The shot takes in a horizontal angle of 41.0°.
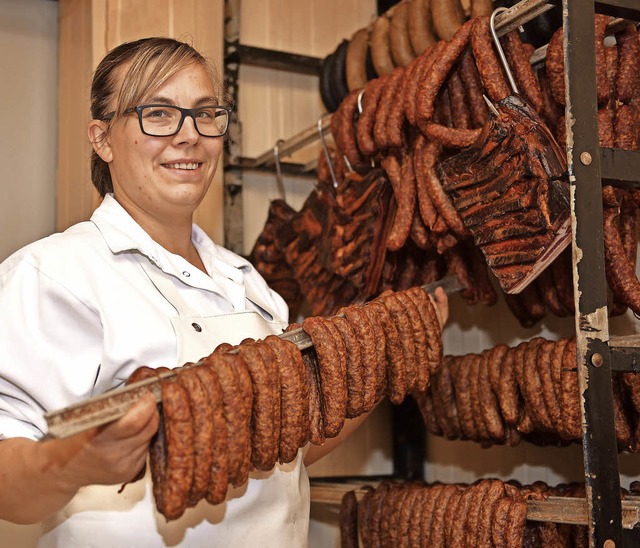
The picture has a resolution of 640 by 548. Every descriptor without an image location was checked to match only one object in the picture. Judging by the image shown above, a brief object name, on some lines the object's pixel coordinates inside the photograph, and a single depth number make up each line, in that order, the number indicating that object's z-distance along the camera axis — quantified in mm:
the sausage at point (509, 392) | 3369
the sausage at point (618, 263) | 2871
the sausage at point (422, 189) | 3400
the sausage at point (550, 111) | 3205
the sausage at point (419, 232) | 3545
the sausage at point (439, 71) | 3289
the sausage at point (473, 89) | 3363
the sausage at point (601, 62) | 2895
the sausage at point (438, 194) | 3281
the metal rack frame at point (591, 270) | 2537
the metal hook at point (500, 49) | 3123
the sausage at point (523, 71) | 3145
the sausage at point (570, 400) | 2982
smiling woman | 2379
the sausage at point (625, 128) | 2928
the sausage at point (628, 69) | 2971
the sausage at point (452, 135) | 3194
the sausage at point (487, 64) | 3125
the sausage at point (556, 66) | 3000
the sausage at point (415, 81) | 3416
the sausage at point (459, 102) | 3439
